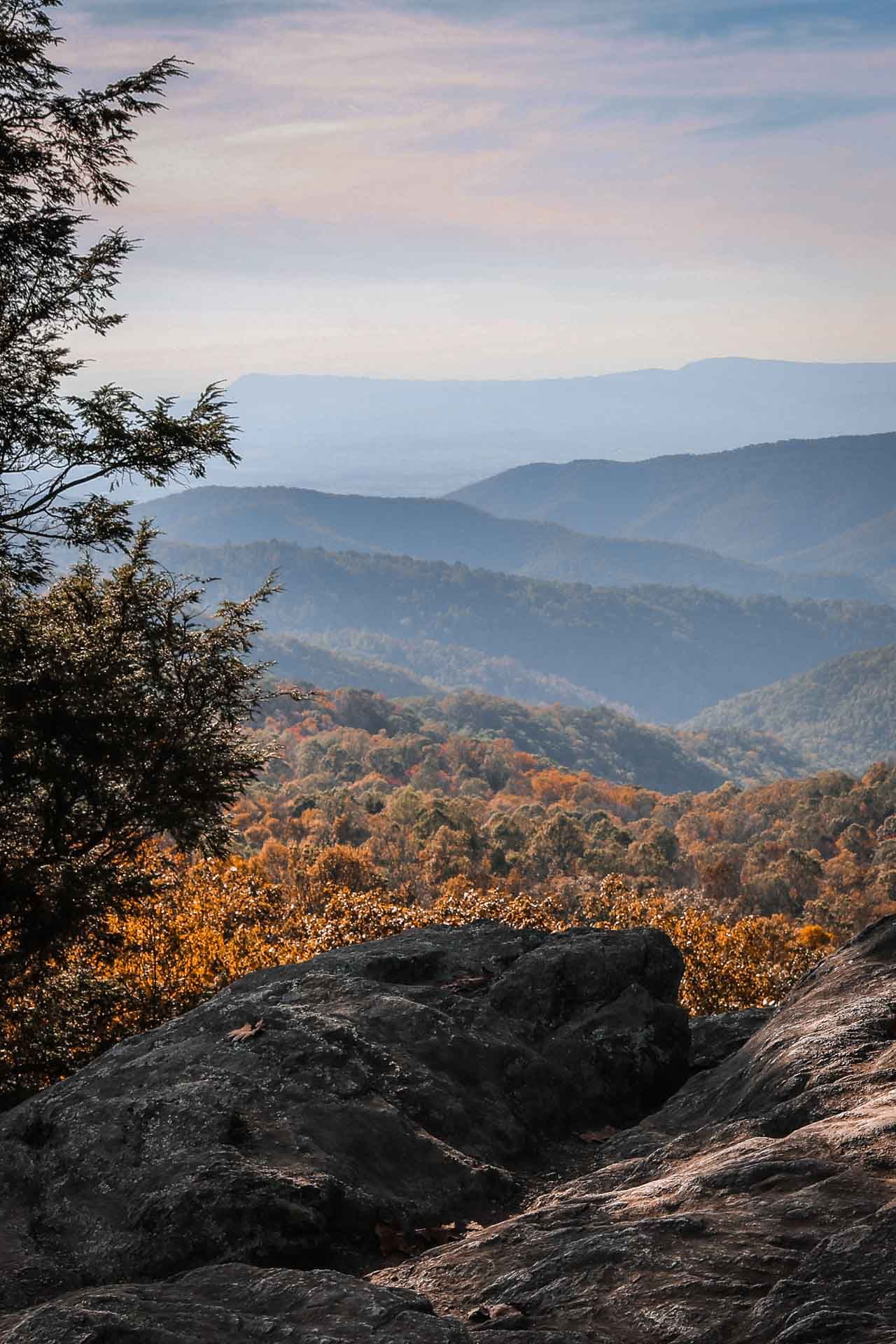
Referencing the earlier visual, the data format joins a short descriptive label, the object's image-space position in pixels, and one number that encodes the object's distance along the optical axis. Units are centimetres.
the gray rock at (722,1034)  1155
